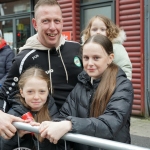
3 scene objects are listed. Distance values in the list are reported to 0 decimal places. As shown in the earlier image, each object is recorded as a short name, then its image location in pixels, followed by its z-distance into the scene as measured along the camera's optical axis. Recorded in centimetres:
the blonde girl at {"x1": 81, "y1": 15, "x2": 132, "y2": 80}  345
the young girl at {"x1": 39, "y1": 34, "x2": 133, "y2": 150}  182
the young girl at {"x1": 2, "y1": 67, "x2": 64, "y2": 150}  238
